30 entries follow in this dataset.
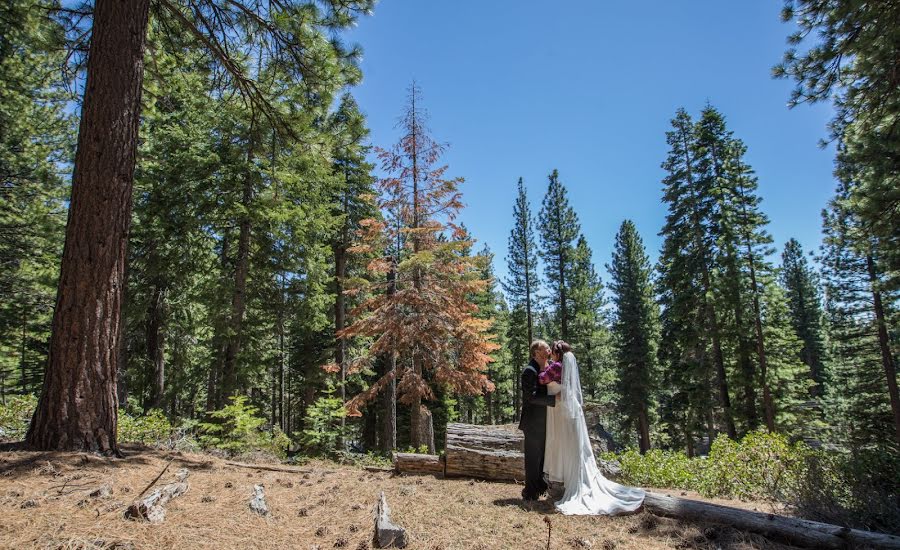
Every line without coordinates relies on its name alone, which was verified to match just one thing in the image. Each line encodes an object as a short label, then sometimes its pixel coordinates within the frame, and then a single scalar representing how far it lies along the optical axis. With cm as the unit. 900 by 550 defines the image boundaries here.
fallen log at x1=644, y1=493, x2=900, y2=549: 353
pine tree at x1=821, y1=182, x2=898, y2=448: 1816
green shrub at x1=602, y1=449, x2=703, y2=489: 793
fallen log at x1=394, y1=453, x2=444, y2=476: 667
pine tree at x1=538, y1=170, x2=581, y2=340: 2733
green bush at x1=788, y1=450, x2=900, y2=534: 446
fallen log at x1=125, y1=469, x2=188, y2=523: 318
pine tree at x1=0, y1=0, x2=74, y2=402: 1166
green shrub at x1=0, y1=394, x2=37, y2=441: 706
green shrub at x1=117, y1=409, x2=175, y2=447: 759
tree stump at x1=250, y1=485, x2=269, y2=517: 382
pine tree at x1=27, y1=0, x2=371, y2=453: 451
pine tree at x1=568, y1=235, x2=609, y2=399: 2728
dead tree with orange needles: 1262
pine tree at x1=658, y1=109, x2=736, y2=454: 2045
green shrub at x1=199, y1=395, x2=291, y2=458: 851
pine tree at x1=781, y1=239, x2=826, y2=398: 4184
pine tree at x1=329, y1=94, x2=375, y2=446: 1830
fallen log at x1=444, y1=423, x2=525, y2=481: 643
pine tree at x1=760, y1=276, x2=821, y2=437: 1866
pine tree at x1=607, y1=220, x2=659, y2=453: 2728
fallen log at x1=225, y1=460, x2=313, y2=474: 587
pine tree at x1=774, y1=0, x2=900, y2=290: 527
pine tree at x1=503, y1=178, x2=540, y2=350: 2897
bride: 485
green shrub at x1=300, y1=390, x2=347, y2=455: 1166
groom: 554
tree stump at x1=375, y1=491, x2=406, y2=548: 330
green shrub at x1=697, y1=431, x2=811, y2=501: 642
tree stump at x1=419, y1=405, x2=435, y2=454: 1328
